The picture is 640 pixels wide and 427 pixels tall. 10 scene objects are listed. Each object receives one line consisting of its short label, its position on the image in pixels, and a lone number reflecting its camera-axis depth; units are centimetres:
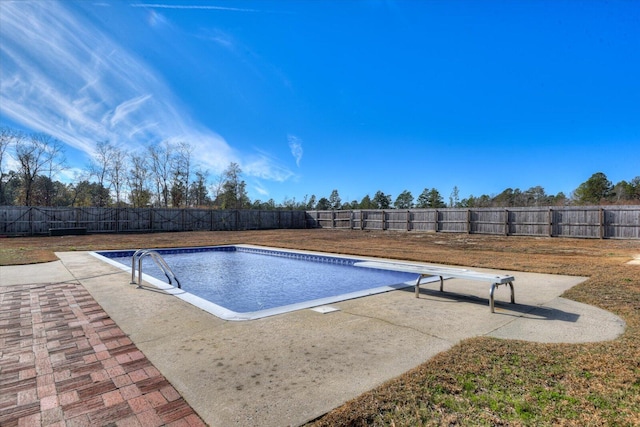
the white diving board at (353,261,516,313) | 442
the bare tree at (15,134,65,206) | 2841
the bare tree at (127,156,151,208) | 3253
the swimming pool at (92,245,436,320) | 570
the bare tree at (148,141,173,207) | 3328
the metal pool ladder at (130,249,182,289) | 569
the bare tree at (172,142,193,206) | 3447
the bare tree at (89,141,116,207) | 3125
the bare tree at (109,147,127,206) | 3194
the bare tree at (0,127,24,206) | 2745
